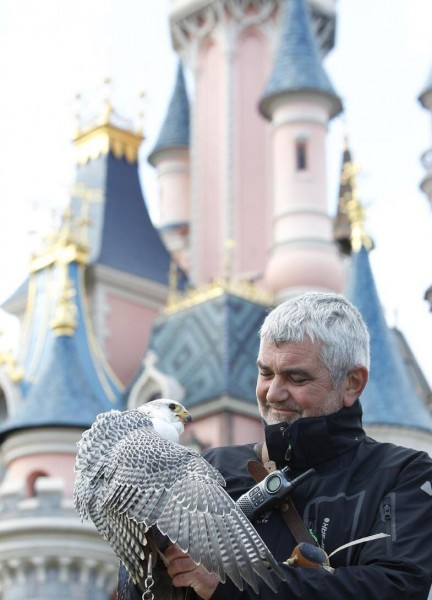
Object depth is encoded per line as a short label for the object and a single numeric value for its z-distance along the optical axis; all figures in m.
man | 3.89
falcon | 3.84
